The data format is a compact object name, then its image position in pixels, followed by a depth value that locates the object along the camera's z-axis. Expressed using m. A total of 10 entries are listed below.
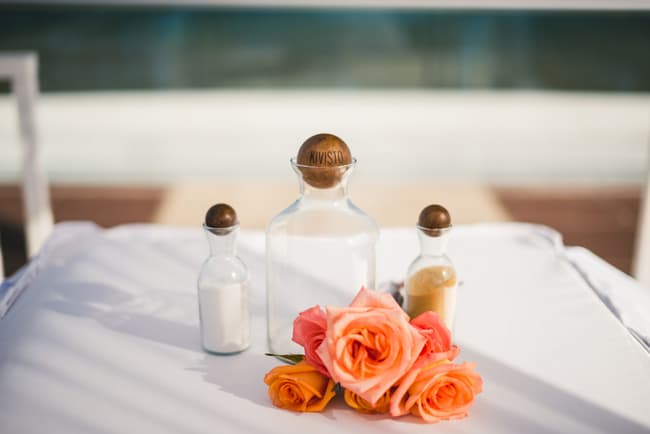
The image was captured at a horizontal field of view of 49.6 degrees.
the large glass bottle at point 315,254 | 0.82
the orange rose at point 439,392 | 0.68
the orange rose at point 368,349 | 0.66
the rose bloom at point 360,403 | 0.69
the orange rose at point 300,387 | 0.69
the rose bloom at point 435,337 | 0.70
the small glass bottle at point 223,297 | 0.81
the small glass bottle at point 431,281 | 0.82
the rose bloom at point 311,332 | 0.70
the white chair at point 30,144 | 1.94
